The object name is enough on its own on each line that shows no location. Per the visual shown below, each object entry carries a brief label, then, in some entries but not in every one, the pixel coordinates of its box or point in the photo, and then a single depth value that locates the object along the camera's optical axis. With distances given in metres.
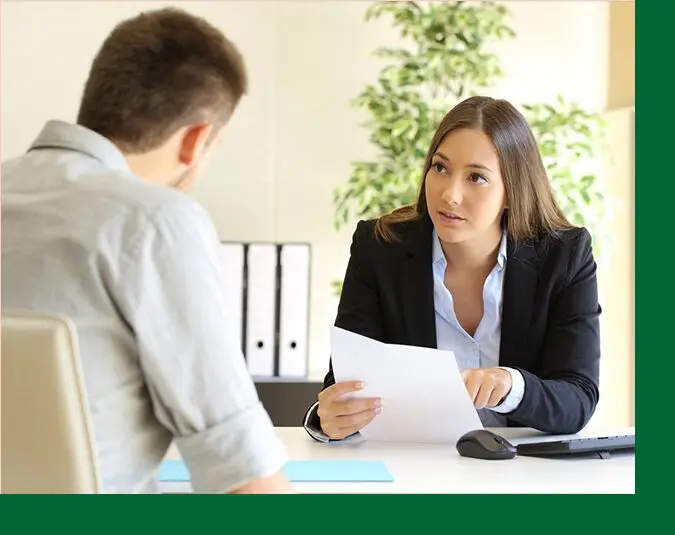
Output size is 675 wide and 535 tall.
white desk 2.17
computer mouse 2.31
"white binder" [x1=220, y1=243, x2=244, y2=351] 3.65
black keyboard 2.33
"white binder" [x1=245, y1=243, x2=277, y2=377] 3.68
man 1.94
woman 2.53
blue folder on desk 2.20
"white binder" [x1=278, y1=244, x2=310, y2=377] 3.71
